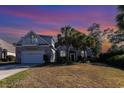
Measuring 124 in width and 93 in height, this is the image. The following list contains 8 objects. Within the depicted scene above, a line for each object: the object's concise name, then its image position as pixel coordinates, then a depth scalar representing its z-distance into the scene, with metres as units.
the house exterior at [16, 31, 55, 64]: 15.37
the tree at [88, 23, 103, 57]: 21.00
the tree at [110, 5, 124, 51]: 18.94
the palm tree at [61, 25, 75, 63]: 14.73
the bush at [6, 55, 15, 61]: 18.50
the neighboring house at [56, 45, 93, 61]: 17.55
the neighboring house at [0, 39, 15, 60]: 18.72
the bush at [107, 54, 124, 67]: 11.49
